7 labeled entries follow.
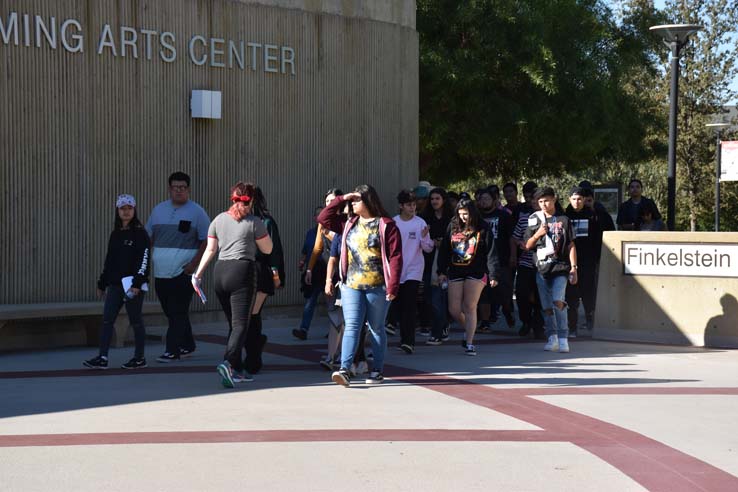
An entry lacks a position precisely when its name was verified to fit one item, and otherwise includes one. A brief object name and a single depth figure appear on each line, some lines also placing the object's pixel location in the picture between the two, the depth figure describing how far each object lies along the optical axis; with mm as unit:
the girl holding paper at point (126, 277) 11258
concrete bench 12611
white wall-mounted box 14820
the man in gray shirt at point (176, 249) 11742
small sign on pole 29281
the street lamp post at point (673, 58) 16578
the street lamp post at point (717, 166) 29528
